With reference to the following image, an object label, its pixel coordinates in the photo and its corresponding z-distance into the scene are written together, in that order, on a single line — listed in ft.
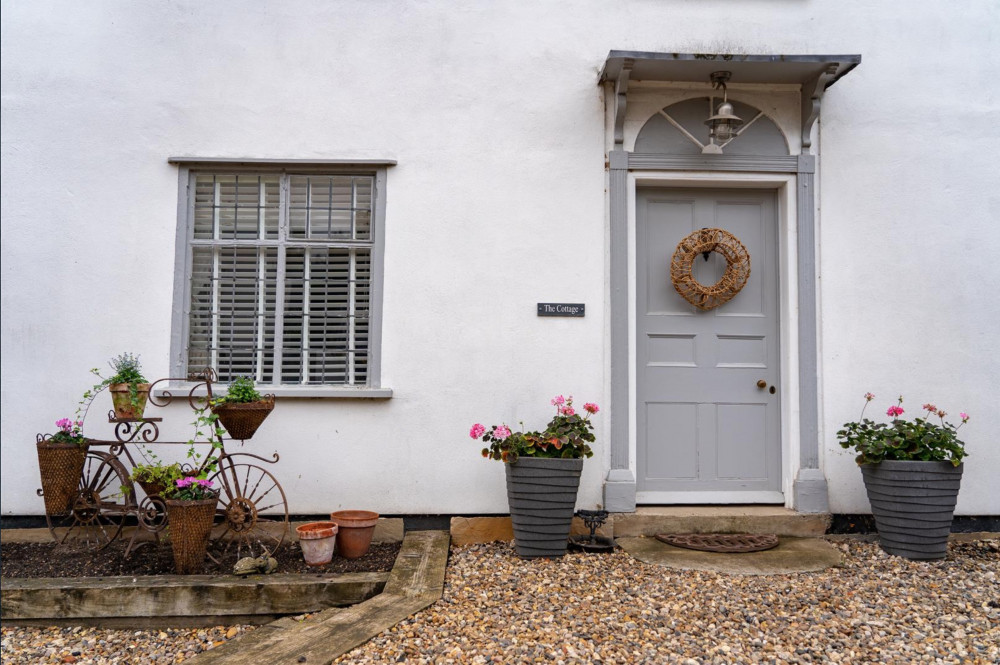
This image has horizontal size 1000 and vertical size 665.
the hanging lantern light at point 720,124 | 15.05
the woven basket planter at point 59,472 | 13.43
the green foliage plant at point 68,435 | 13.83
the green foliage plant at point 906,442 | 13.93
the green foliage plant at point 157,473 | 13.21
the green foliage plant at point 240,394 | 12.96
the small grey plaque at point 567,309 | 15.56
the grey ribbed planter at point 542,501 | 13.60
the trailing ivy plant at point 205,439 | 13.01
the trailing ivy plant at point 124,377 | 13.78
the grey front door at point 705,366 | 16.12
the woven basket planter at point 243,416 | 12.90
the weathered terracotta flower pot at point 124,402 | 13.78
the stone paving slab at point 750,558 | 13.14
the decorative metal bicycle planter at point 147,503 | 13.48
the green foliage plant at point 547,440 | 13.76
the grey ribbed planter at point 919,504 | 13.79
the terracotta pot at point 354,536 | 13.98
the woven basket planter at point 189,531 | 12.63
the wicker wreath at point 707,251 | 15.76
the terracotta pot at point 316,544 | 13.24
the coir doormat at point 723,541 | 14.08
